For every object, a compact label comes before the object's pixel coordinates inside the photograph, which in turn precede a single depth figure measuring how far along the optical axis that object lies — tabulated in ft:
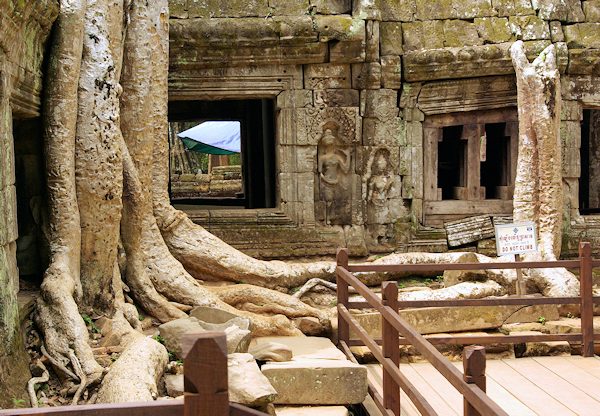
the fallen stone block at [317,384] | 15.31
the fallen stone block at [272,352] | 16.07
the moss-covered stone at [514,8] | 28.60
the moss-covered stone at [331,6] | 27.76
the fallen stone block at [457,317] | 22.36
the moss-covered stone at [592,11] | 28.63
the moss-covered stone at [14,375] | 13.20
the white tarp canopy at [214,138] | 54.49
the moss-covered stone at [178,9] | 26.84
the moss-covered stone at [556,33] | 28.32
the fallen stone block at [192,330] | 15.94
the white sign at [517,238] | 21.66
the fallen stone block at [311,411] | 14.98
